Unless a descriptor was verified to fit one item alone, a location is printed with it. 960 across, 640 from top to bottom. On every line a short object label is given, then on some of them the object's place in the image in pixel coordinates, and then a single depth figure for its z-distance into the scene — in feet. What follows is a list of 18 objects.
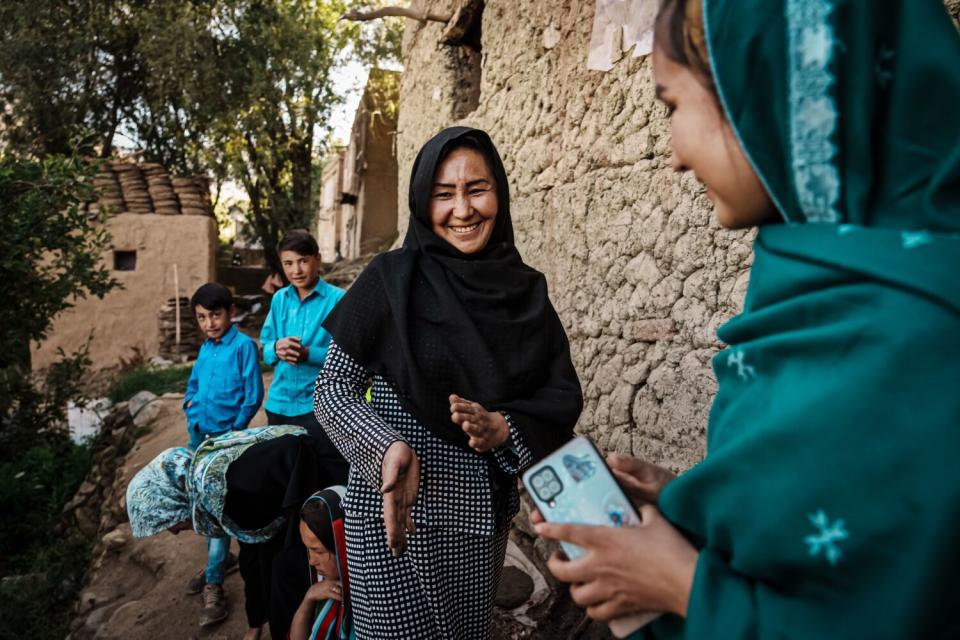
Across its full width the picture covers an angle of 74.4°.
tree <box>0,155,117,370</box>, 15.87
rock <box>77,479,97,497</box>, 20.34
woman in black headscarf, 5.04
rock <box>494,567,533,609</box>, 9.27
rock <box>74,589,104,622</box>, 12.19
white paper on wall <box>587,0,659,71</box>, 8.68
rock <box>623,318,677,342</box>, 8.27
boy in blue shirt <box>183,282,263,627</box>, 12.54
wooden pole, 34.35
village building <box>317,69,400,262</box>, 41.52
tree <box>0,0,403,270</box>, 38.19
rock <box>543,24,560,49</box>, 11.15
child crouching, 6.28
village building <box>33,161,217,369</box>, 33.83
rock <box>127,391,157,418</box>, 24.00
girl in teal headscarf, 1.97
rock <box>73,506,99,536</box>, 18.35
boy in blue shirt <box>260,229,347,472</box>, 11.57
